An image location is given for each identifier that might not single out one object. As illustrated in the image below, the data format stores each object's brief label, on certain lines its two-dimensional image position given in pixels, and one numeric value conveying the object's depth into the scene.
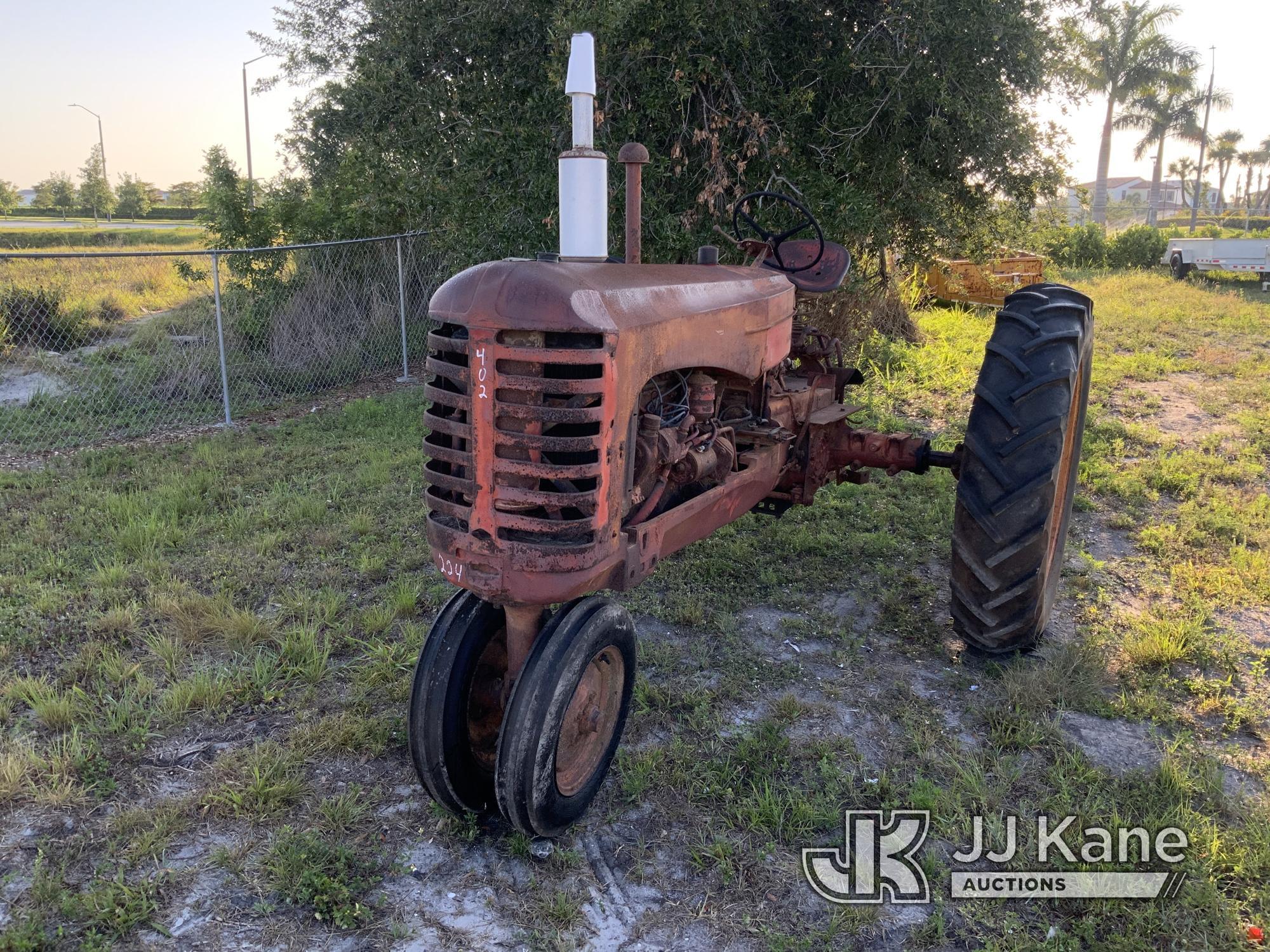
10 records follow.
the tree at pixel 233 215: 10.05
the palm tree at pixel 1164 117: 38.41
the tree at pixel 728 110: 6.63
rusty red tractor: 2.34
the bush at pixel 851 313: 8.93
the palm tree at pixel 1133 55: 31.69
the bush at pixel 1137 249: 23.36
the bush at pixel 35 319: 10.11
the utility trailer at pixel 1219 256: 18.27
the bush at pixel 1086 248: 23.50
